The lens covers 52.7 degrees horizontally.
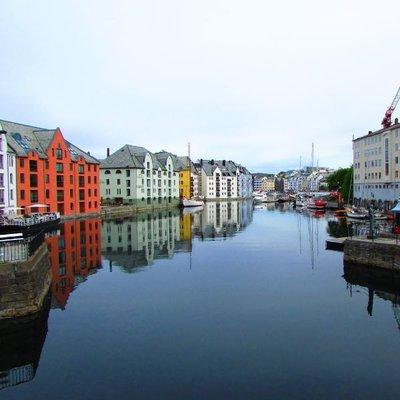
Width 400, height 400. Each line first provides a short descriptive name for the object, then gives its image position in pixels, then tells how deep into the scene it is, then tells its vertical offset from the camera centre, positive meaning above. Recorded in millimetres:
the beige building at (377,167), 94000 +5956
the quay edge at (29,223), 52262 -4190
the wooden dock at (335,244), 51047 -6790
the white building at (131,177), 133500 +5637
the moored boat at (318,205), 133912 -4670
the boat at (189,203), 157500 -4004
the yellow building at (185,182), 191625 +5131
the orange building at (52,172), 79562 +4989
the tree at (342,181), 136575 +3460
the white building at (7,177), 67000 +3150
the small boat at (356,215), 86125 -5251
